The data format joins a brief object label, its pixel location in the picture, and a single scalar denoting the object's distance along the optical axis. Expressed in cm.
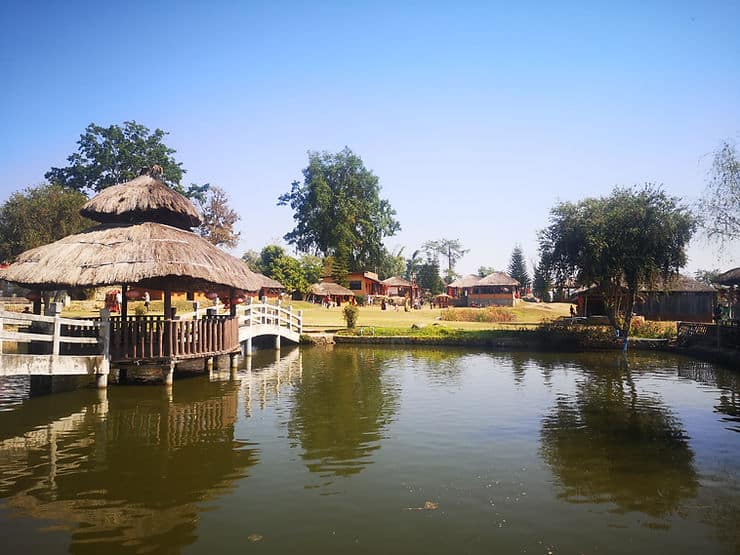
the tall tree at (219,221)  6138
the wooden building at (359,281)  6368
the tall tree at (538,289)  7693
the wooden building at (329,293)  5766
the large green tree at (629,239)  2750
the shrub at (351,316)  3422
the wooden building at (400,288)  7088
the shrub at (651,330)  3017
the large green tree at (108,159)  5650
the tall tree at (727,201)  3027
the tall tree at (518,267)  8619
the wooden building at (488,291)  6341
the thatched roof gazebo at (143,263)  1489
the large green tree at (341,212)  6712
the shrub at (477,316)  4431
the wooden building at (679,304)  4147
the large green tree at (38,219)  4456
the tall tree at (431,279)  7865
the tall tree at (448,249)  10300
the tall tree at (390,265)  7481
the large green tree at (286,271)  5984
